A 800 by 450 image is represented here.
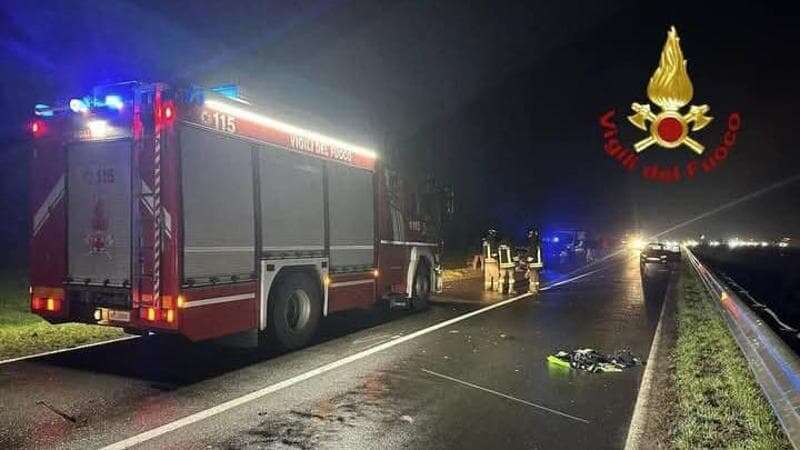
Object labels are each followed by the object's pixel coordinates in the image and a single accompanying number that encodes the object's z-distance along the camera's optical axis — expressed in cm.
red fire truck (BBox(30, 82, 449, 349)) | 671
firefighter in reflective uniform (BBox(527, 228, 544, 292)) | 1729
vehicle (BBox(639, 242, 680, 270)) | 3259
